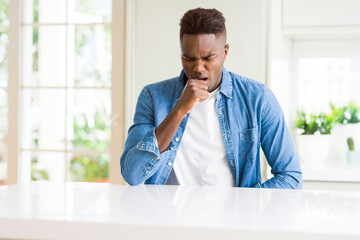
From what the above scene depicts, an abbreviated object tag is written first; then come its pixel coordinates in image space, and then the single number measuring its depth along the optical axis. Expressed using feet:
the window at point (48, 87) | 9.90
